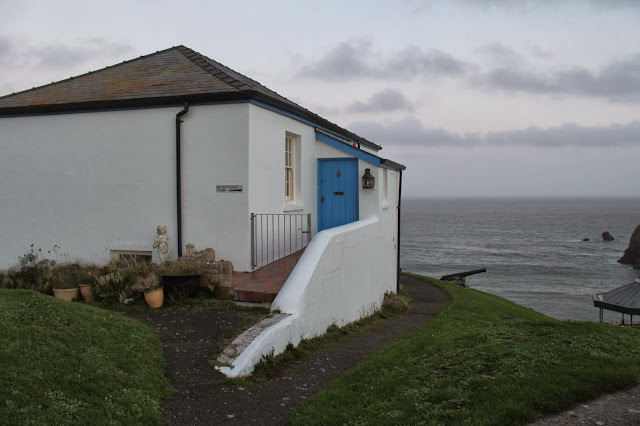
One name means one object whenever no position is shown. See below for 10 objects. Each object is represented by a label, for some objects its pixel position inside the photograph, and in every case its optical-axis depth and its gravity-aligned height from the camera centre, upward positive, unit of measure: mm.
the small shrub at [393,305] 13696 -2754
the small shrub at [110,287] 9135 -1510
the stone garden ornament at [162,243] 10258 -804
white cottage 10469 +699
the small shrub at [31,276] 9977 -1473
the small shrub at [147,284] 8680 -1372
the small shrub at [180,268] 8891 -1148
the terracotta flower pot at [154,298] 8556 -1582
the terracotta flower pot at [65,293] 9406 -1655
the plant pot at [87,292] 9359 -1631
